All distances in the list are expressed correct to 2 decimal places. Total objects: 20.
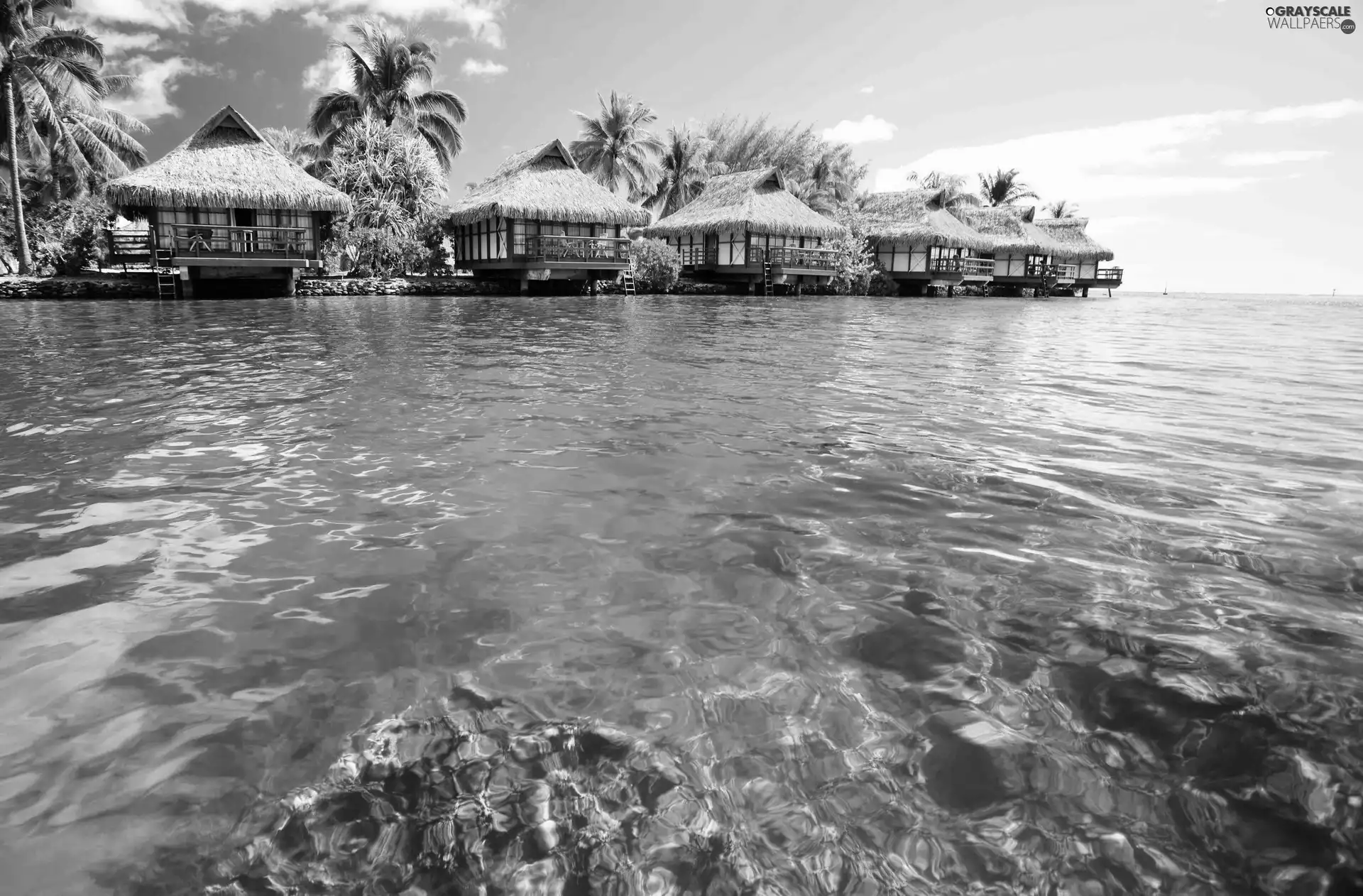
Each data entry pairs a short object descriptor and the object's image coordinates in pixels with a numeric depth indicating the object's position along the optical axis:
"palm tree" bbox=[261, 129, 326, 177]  36.16
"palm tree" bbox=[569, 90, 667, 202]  36.34
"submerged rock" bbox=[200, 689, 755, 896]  1.65
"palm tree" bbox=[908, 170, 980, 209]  40.72
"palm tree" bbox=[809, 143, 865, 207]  44.25
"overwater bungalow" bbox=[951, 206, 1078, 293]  40.59
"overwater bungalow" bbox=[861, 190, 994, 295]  36.00
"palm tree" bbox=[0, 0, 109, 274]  22.02
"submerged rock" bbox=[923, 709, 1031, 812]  1.90
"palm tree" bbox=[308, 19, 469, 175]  29.61
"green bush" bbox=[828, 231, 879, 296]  33.75
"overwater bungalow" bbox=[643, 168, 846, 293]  30.53
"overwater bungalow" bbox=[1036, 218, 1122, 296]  44.00
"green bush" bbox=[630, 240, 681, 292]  28.94
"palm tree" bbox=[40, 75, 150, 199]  25.67
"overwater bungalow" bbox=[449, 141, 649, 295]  25.48
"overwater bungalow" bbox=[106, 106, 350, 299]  20.52
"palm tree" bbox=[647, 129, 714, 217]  39.84
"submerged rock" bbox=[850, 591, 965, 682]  2.43
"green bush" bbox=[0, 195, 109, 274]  23.77
